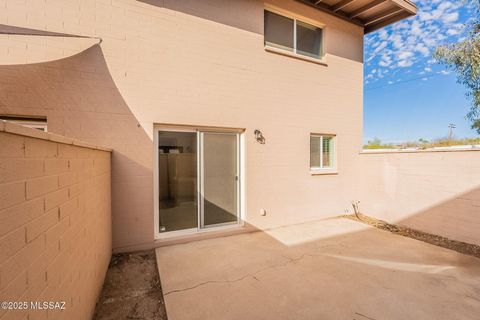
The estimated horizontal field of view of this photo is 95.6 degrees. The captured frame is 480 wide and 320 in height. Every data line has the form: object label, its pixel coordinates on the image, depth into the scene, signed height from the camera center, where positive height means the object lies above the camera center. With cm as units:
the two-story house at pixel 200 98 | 345 +114
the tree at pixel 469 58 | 666 +311
